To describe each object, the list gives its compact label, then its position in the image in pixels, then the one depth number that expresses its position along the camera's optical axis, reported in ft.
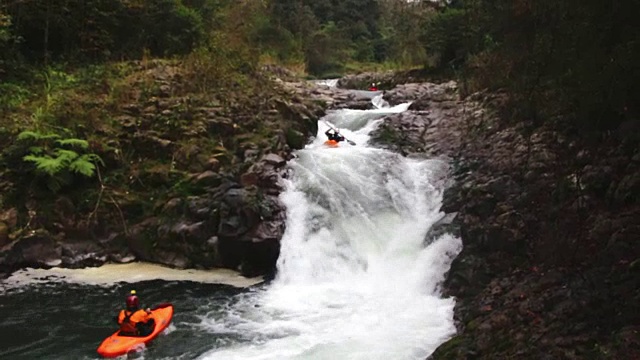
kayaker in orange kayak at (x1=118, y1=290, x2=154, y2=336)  23.26
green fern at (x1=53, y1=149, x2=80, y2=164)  33.96
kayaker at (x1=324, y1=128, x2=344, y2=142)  46.77
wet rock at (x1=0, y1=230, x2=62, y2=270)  31.65
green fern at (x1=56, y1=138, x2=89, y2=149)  34.47
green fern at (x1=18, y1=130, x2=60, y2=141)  34.12
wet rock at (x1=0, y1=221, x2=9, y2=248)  31.99
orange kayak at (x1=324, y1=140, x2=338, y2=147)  46.00
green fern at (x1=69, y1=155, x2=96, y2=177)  33.71
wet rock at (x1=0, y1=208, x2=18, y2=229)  32.68
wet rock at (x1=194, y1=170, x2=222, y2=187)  35.14
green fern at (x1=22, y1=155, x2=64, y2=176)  32.86
